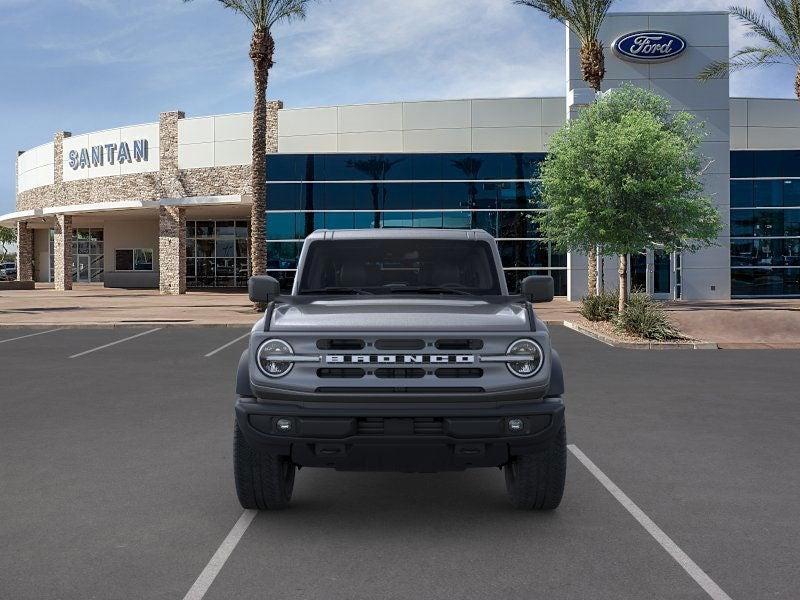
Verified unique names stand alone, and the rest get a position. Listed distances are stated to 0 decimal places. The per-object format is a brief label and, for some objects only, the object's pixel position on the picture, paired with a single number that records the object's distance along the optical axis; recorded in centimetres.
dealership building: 3450
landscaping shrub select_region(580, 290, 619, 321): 2292
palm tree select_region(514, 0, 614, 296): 2803
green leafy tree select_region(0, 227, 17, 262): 9612
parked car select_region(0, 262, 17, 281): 6481
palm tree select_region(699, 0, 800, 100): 2878
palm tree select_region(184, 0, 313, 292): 2766
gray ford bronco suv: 489
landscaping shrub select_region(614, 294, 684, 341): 1855
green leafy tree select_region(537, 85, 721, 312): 2234
